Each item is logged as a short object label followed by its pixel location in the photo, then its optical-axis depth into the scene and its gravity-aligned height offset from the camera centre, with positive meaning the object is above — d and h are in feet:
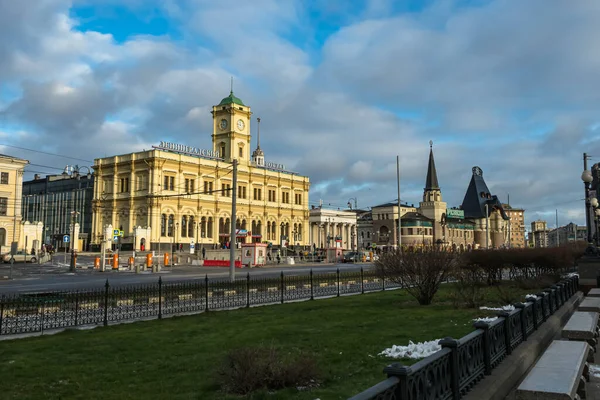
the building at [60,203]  303.89 +28.91
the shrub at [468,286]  50.67 -4.98
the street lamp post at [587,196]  63.00 +6.74
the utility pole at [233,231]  79.51 +2.73
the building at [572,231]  543.39 +16.46
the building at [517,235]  618.03 +12.94
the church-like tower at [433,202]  388.43 +36.40
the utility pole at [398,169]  148.49 +23.06
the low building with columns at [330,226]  333.42 +13.87
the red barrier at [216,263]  171.53 -5.79
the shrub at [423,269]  52.95 -2.54
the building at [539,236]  552.90 +11.05
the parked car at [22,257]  170.85 -3.37
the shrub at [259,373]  21.95 -5.78
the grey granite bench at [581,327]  25.96 -4.56
